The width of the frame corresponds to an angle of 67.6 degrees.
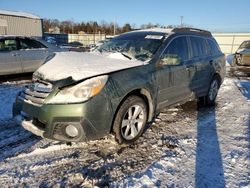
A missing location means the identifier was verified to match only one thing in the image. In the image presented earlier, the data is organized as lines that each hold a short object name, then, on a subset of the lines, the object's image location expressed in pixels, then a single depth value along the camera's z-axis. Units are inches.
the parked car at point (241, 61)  400.6
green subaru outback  93.9
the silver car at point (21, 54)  246.2
